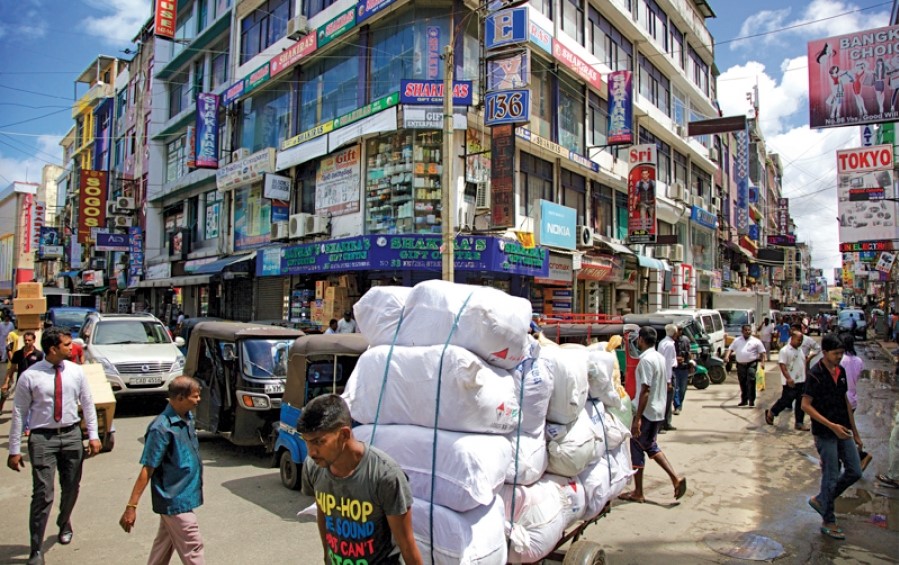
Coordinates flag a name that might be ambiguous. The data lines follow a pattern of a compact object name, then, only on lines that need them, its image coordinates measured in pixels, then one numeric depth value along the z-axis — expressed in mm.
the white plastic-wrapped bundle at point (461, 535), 2846
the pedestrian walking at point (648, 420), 6199
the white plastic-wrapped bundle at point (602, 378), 4523
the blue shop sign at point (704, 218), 31742
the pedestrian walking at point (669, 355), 9070
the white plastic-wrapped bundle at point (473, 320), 3303
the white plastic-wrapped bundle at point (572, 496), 3762
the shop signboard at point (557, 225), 18375
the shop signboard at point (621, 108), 22078
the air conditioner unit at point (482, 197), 16831
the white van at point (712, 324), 17375
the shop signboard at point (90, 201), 32656
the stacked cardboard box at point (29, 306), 13477
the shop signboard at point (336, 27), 18036
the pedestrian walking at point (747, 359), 11992
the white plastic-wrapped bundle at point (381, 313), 3678
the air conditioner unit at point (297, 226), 19125
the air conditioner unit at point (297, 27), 20188
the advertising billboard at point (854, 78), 10172
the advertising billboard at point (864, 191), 17500
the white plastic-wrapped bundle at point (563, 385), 3787
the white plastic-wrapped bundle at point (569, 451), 3744
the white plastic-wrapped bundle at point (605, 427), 4305
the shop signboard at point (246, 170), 21391
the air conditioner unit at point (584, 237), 20734
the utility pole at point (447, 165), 12336
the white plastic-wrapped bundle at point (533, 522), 3289
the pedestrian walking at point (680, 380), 11281
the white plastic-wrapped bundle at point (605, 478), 4082
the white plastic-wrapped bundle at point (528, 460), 3380
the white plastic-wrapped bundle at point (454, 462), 2926
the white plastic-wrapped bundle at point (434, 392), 3107
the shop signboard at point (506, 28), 15578
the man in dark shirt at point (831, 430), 5309
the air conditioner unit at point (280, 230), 19783
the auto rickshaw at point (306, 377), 6582
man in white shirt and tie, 4500
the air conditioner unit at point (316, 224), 18797
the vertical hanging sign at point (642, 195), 23281
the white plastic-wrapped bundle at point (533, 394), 3543
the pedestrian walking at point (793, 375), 10102
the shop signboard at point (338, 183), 18016
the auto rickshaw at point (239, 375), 7699
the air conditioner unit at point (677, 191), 28641
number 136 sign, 15422
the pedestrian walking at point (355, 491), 2369
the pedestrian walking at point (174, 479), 3555
